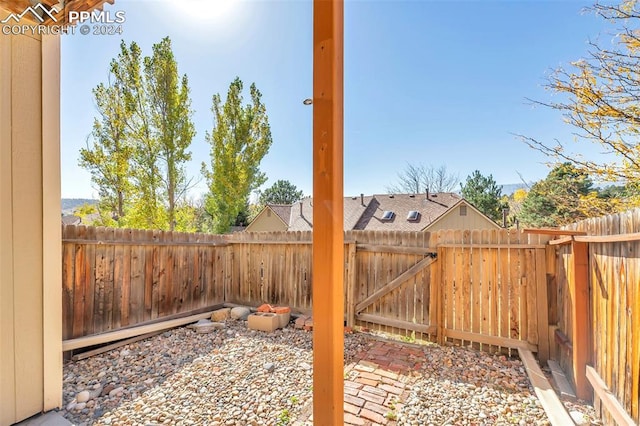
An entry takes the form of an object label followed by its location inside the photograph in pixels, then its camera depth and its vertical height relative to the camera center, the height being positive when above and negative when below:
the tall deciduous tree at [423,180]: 17.25 +2.17
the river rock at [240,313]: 4.50 -1.71
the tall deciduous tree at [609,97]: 2.66 +1.23
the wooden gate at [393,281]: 3.62 -1.01
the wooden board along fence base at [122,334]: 3.02 -1.54
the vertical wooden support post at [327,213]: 0.81 +0.00
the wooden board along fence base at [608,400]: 1.36 -1.12
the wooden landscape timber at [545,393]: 1.80 -1.50
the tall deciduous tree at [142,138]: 7.74 +2.37
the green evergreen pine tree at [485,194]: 14.98 +0.99
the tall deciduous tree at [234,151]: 10.38 +2.54
